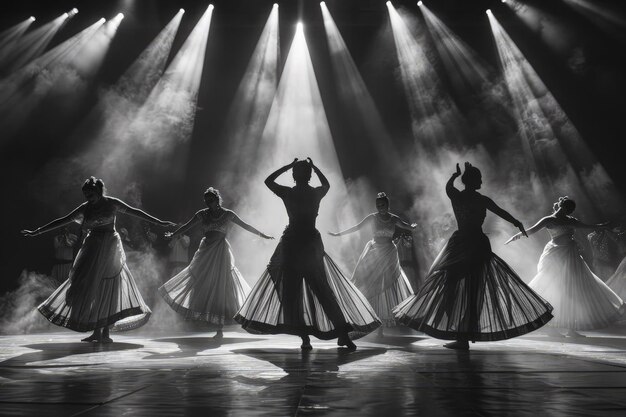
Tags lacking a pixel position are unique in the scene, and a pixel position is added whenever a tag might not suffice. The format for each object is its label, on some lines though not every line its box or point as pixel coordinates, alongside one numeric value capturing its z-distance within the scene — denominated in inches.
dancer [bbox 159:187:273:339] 266.8
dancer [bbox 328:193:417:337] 294.5
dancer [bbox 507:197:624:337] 286.5
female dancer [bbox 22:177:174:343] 232.5
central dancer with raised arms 197.6
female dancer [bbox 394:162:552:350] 195.2
